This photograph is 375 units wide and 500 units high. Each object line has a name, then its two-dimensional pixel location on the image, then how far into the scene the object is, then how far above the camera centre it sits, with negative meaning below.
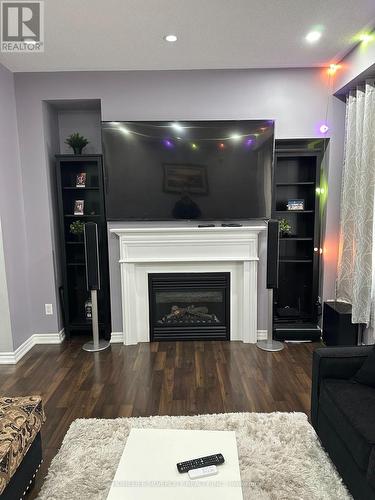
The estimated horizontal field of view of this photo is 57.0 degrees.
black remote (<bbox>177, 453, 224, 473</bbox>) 1.45 -1.09
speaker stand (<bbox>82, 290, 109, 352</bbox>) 3.66 -1.35
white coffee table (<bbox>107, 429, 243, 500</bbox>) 1.34 -1.11
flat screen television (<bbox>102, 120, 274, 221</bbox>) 3.55 +0.36
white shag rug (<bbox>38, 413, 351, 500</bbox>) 1.82 -1.49
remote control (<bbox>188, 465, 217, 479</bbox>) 1.41 -1.10
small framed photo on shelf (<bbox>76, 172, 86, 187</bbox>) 3.82 +0.29
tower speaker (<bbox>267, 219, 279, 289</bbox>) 3.46 -0.51
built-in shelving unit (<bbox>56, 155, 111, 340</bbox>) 3.78 -0.30
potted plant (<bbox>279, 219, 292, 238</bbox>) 3.83 -0.28
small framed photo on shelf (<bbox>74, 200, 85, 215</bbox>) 3.89 -0.01
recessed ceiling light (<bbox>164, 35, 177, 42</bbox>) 2.74 +1.33
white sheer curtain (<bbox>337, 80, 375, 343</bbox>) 2.95 -0.02
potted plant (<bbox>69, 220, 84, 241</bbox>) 3.83 -0.23
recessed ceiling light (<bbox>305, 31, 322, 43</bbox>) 2.76 +1.35
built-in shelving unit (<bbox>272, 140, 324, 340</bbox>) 3.74 -0.44
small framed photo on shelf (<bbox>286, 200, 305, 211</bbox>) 3.82 -0.02
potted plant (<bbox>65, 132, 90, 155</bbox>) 3.73 +0.69
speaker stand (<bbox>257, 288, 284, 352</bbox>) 3.61 -1.46
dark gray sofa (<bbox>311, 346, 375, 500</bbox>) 1.57 -1.08
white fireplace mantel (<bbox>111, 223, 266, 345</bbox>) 3.67 -0.60
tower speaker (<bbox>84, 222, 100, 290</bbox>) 3.50 -0.50
